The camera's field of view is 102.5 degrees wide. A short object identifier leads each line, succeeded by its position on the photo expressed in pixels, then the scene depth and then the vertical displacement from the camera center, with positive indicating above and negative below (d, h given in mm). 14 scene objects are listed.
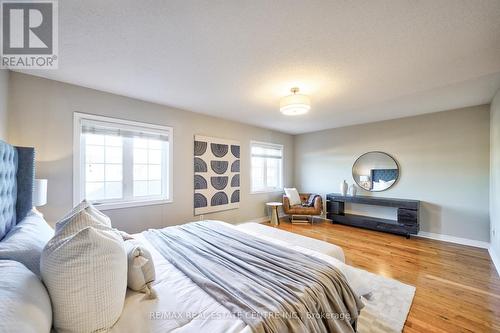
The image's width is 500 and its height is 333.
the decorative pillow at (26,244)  995 -425
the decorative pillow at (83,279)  837 -486
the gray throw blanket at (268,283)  1058 -738
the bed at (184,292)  969 -767
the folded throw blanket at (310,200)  5132 -872
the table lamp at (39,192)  1968 -254
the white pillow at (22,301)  634 -472
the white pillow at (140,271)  1191 -628
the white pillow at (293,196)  5227 -762
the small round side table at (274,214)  4791 -1120
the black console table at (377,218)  3857 -1054
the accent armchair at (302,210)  4898 -1048
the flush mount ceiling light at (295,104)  2592 +829
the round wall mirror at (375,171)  4410 -92
